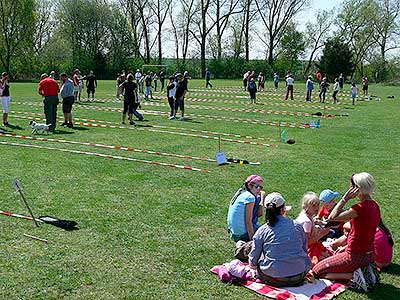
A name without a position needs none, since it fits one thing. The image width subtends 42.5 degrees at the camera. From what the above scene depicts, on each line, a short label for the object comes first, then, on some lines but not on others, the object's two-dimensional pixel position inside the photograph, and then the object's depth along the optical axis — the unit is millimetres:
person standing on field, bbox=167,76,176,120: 21553
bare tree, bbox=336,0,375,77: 73500
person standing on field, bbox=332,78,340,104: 31453
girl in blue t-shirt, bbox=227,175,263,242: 6688
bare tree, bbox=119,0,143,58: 70812
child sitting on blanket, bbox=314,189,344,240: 7242
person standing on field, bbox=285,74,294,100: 33753
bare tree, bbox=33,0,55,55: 69062
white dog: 16297
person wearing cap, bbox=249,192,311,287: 5594
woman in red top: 5742
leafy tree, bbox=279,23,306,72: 75188
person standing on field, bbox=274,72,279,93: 44494
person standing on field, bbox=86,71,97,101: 29045
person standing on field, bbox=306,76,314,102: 32562
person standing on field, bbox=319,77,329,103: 31312
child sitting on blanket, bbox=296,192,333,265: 6320
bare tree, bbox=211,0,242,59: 72812
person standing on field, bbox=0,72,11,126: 17391
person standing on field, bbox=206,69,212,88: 44644
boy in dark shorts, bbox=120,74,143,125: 18956
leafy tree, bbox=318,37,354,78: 59062
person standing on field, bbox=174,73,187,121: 20922
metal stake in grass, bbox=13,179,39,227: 7022
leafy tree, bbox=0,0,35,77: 61844
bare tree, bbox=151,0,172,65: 74438
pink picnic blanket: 5441
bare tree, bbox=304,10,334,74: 78000
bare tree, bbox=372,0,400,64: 73188
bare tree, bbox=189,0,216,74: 71500
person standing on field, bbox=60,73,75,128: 18234
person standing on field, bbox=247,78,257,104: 30312
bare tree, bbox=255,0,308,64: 74188
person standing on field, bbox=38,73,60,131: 17172
